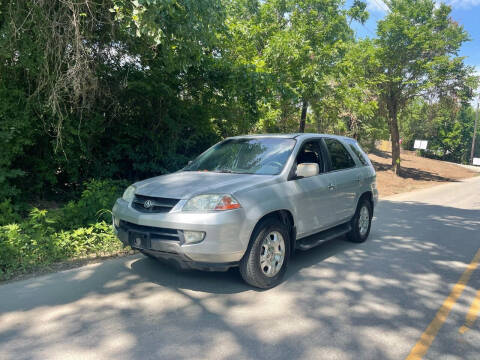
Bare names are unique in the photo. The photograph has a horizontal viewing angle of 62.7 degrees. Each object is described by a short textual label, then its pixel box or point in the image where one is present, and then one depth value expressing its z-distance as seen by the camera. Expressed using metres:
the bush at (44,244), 5.09
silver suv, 4.16
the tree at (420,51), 23.03
